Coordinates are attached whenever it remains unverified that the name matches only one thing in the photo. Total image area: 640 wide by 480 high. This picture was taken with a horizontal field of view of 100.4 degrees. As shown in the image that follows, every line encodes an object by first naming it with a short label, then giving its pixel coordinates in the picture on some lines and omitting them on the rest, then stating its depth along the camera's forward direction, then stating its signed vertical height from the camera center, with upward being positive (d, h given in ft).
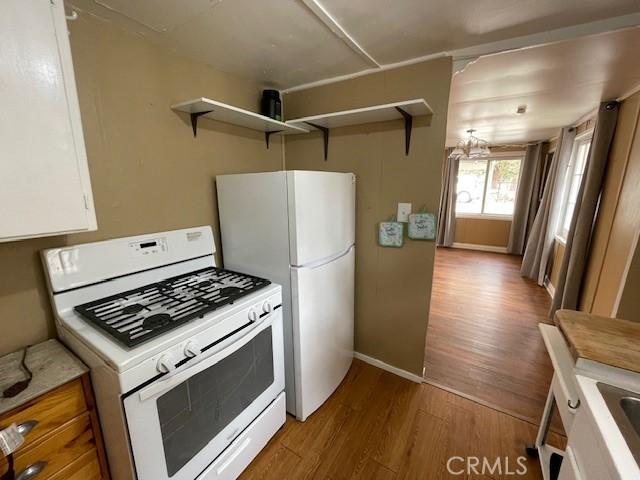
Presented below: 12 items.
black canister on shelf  6.09 +1.87
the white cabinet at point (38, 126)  2.52 +0.59
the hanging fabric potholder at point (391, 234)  6.17 -1.05
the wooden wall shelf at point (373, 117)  4.91 +1.47
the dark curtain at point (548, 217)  11.39 -1.18
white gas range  2.93 -1.99
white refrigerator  4.66 -1.22
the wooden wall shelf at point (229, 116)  4.58 +1.38
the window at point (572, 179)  10.52 +0.48
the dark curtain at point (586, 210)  7.52 -0.58
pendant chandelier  12.04 +1.92
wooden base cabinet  2.78 -2.81
